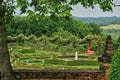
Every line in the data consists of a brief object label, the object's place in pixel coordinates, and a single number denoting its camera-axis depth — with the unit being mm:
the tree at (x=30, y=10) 13055
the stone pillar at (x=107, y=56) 15539
